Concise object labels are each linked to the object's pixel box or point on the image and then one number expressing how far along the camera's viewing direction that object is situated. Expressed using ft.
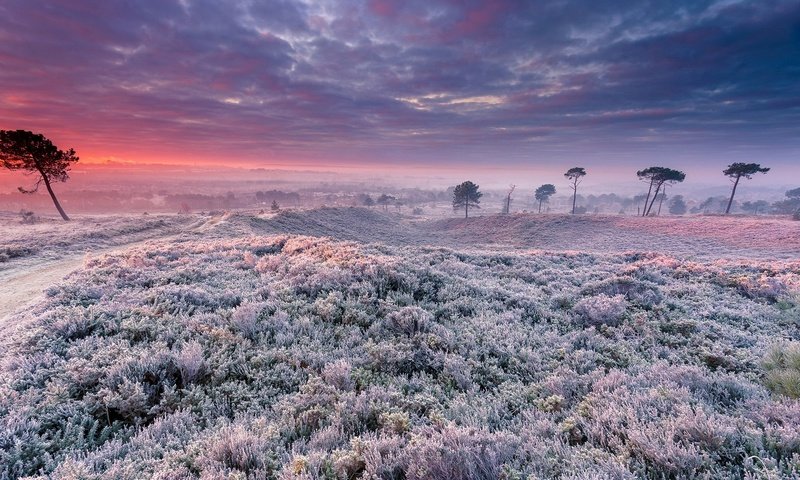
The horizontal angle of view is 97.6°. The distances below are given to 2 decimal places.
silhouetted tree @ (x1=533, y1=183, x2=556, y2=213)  405.80
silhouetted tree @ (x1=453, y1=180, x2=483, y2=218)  315.17
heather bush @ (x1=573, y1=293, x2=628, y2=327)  28.48
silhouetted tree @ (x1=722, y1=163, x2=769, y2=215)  211.00
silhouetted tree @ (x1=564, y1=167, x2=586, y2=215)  282.56
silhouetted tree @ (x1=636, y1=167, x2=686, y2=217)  237.25
